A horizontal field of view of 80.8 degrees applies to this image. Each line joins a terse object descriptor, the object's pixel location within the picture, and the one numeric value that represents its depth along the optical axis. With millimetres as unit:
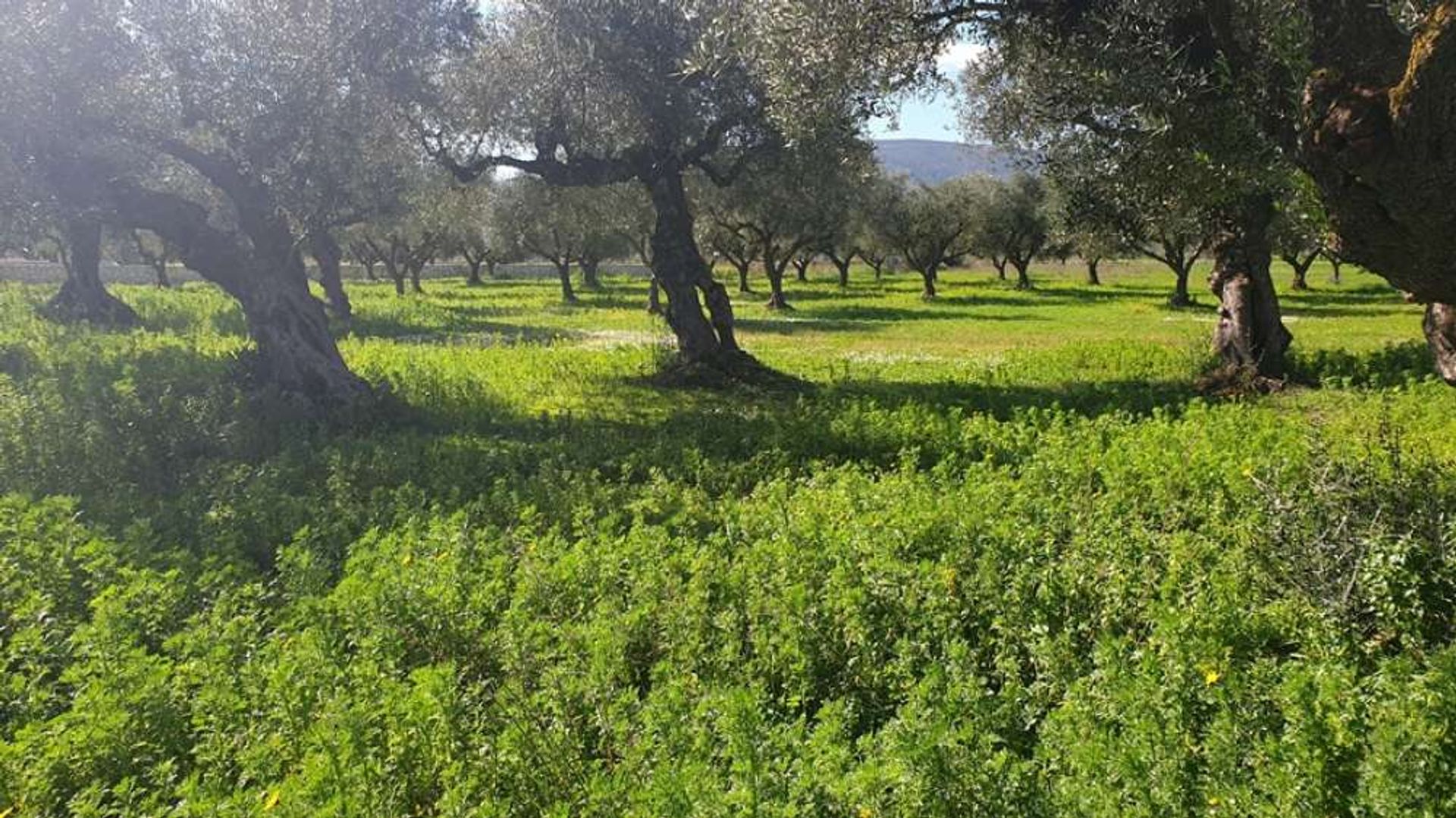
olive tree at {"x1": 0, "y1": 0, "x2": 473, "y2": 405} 14109
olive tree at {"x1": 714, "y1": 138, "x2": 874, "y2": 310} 19312
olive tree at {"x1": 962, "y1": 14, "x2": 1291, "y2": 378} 8656
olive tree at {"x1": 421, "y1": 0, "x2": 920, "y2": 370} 16891
